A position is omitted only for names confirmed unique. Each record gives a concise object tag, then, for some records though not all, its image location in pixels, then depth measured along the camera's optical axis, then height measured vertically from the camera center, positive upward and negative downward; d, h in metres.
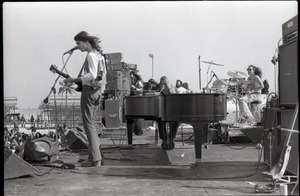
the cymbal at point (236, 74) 8.88 +0.62
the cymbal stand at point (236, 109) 8.69 -0.18
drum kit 8.87 +0.31
